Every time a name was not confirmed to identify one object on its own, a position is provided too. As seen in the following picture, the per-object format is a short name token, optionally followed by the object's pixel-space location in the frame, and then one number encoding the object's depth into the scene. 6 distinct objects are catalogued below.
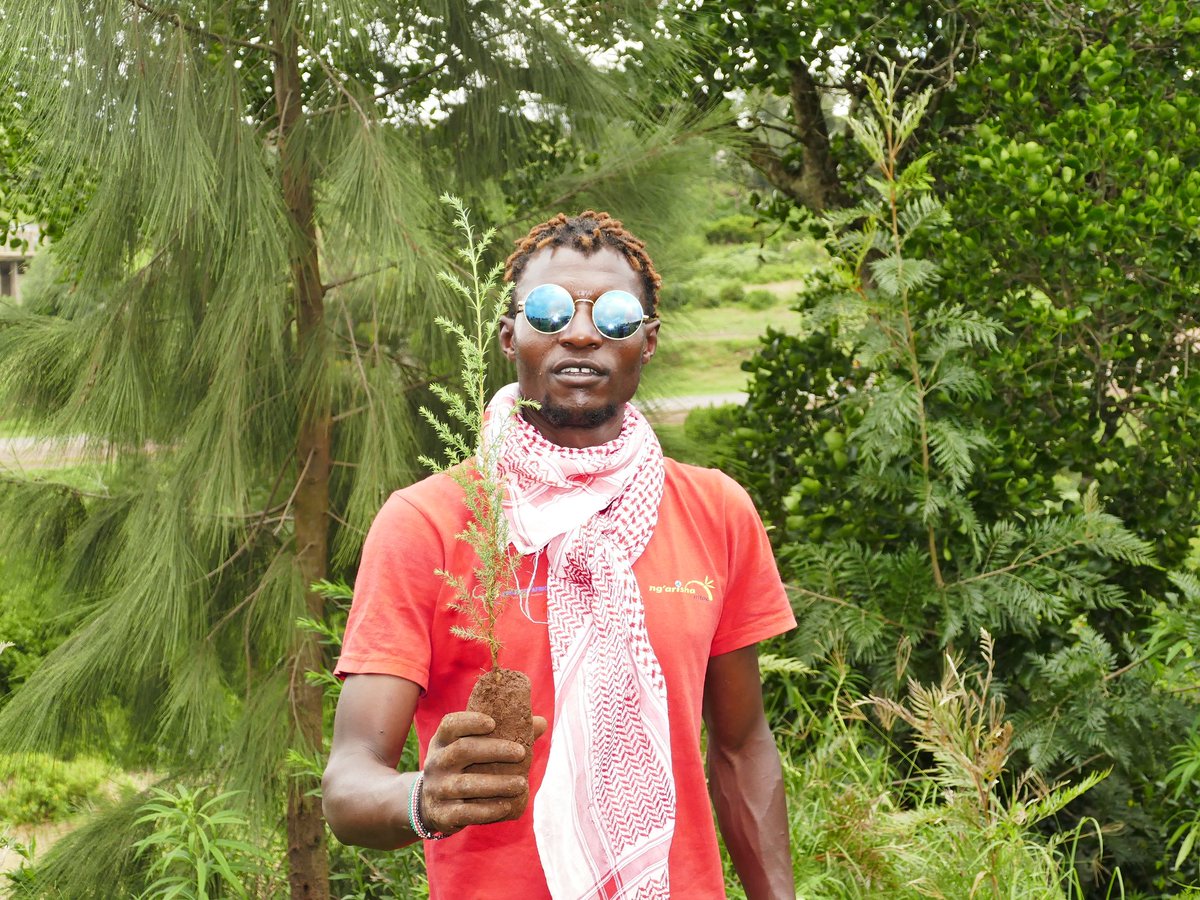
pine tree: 3.02
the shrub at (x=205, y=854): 2.40
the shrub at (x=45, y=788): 3.98
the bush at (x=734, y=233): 17.20
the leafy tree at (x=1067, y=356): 3.34
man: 1.50
